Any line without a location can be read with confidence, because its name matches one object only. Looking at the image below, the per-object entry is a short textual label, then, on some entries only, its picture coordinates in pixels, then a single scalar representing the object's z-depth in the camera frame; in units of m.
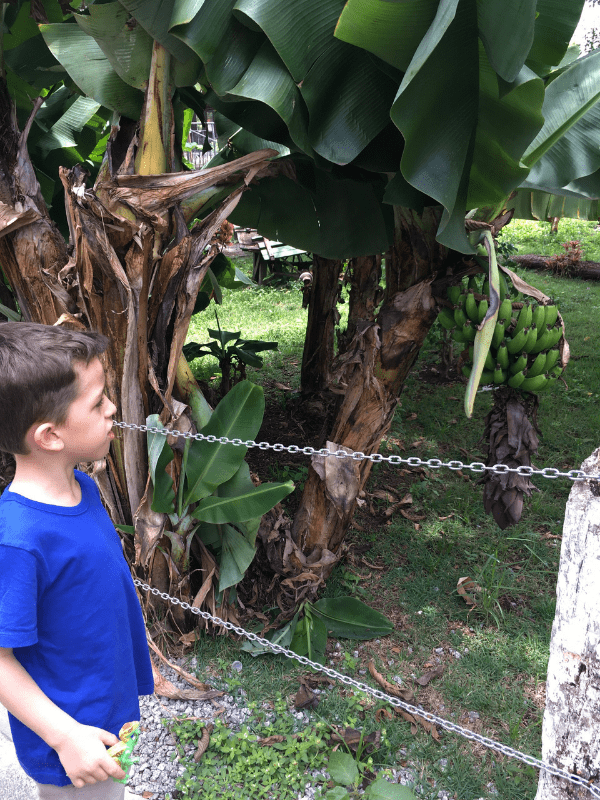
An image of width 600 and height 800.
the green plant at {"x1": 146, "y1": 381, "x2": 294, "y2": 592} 2.25
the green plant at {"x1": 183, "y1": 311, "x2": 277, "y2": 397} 4.25
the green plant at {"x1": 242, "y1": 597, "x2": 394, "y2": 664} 2.56
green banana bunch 2.22
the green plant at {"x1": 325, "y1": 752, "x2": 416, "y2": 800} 1.81
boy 1.03
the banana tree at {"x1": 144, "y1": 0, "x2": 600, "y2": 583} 1.61
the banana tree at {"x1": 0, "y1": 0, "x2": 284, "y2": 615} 2.07
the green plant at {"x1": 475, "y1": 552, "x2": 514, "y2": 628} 2.78
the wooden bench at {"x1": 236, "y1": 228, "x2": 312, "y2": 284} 6.86
